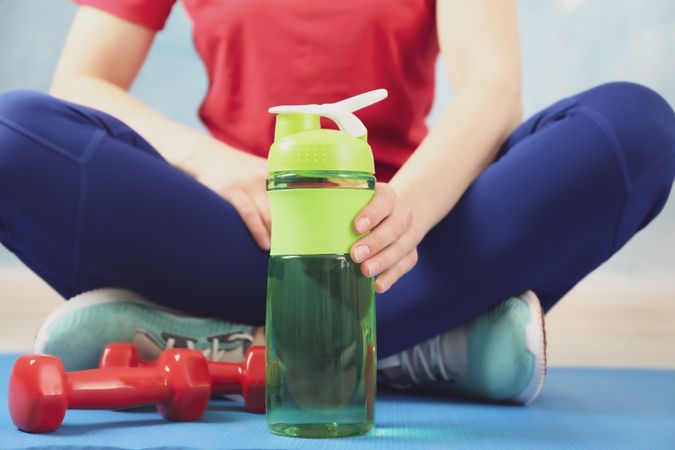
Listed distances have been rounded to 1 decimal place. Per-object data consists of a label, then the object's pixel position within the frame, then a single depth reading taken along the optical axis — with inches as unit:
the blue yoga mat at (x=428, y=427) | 44.5
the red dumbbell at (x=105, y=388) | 45.4
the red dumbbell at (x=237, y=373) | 50.0
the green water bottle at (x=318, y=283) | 43.7
